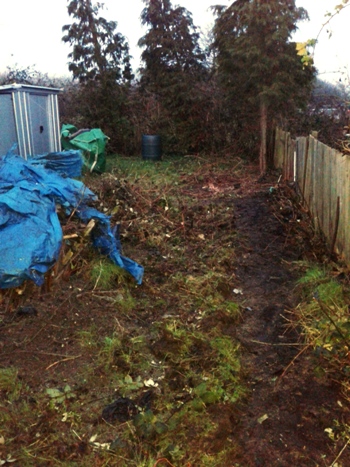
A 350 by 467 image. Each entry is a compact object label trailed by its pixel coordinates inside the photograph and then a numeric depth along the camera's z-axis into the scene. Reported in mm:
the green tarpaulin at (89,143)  10805
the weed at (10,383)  2896
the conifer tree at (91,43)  14141
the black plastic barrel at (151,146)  13812
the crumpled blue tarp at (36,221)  3748
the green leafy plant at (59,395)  2824
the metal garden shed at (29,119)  8670
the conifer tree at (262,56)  9969
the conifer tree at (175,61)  13680
